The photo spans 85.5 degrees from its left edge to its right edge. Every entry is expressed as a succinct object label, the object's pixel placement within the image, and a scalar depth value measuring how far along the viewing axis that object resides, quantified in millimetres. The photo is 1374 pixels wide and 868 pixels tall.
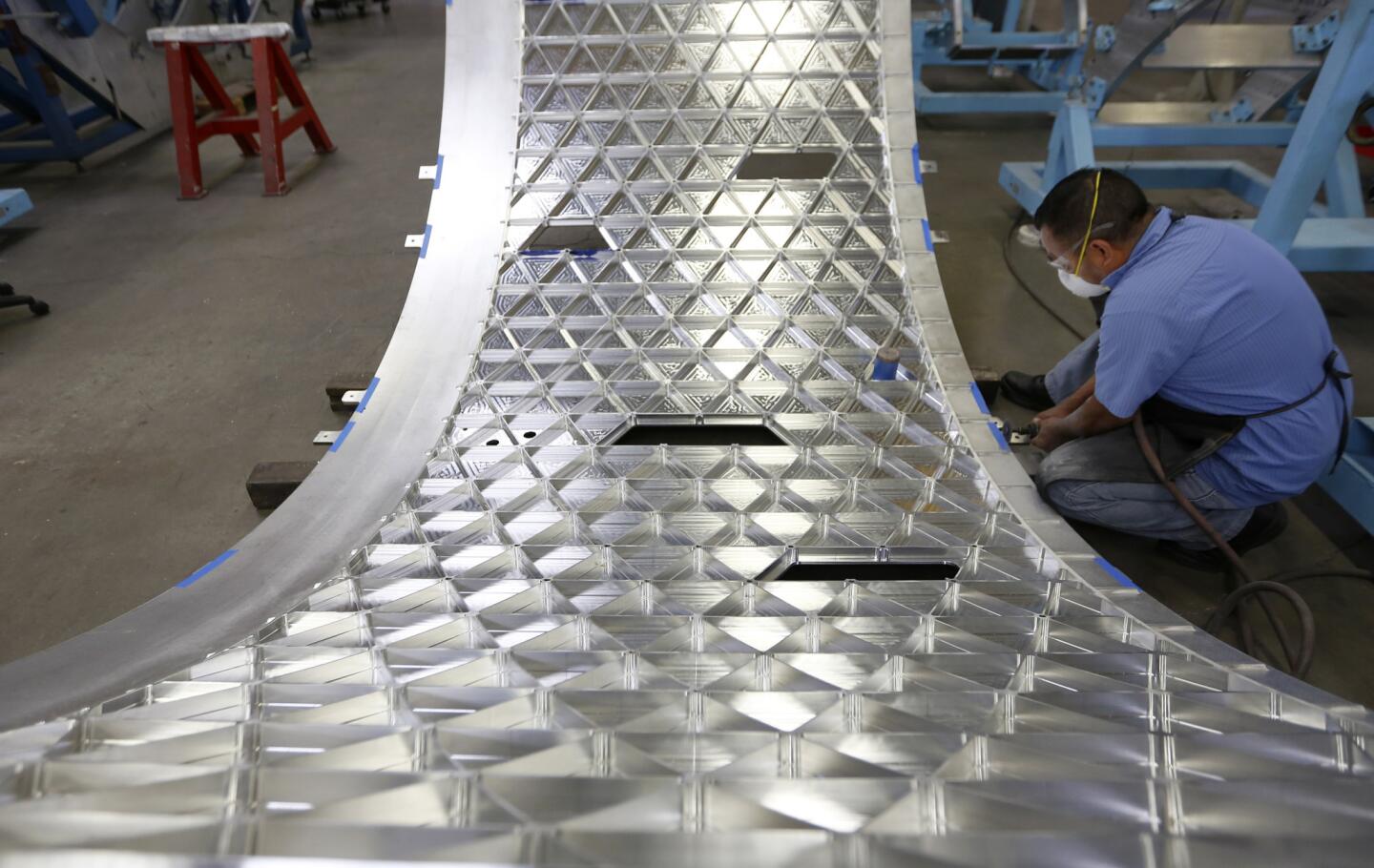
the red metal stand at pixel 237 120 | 4734
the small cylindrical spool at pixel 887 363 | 2338
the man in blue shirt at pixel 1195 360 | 1961
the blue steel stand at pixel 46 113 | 4777
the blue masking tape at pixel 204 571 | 1778
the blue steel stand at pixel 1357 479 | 2268
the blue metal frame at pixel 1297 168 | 2781
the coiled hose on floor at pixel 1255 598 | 2008
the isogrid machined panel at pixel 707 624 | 723
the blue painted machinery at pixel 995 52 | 5246
